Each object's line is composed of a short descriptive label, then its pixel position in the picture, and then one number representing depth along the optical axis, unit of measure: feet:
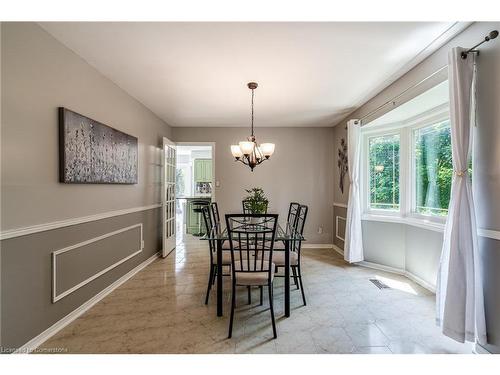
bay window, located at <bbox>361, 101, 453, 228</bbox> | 9.09
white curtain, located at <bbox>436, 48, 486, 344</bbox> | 5.36
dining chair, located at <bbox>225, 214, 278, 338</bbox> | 6.28
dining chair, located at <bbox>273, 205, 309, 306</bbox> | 8.19
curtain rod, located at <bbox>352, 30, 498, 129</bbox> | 5.15
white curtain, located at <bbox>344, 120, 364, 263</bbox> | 11.66
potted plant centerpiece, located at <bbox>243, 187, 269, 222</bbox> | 8.80
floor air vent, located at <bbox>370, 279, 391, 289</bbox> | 9.41
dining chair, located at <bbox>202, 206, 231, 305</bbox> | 7.97
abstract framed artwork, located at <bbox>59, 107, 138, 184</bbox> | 6.63
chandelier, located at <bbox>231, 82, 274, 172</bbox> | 9.02
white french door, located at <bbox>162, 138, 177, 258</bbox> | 13.33
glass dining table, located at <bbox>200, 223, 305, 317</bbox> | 7.12
